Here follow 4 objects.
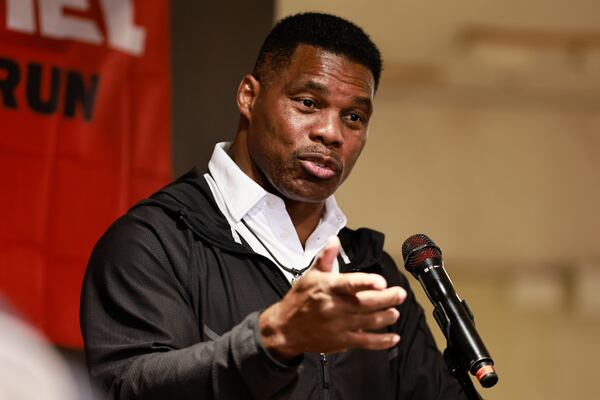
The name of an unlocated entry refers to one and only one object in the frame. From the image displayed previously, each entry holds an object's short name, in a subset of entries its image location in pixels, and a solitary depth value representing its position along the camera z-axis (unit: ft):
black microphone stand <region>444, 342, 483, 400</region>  17.37
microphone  17.23
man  16.97
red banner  19.50
